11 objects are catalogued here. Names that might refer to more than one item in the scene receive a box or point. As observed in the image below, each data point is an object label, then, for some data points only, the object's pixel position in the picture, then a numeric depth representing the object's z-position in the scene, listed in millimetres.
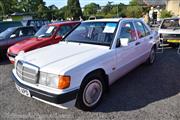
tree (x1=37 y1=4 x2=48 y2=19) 40325
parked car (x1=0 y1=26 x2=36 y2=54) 5680
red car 4761
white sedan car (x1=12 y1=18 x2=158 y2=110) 2235
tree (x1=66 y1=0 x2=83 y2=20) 40111
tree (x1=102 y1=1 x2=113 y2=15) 54769
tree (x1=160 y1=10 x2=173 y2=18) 27625
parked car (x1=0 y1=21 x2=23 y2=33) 8429
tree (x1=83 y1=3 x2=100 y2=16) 60698
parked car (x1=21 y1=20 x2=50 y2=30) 10476
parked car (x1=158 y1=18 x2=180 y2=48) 6648
